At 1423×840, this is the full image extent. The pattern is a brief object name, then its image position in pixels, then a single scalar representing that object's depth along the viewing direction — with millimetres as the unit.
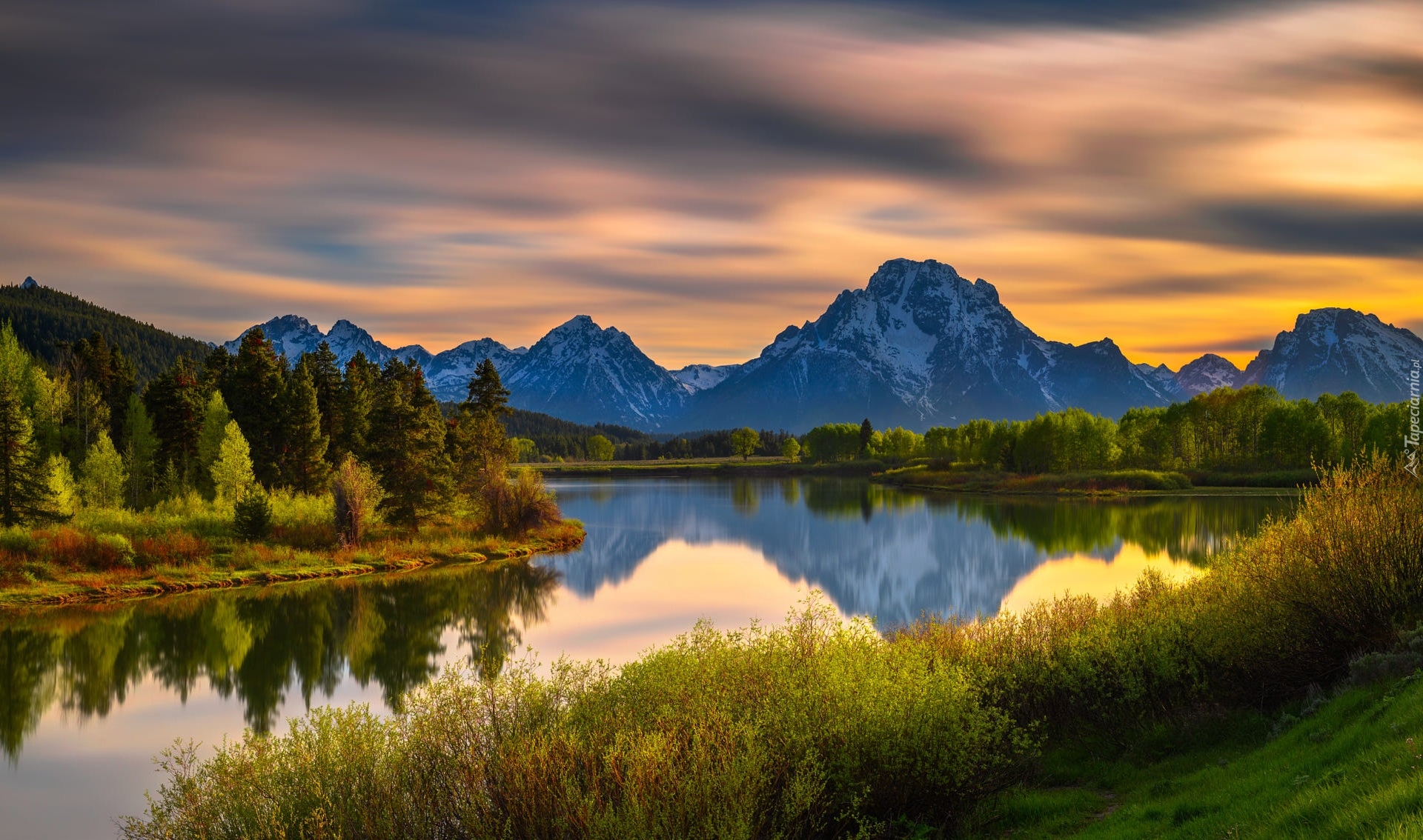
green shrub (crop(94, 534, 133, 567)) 46312
